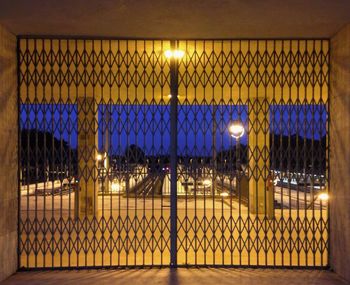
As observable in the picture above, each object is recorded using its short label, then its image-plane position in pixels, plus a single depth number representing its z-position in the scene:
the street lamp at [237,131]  10.19
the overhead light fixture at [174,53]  5.95
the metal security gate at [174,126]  6.02
